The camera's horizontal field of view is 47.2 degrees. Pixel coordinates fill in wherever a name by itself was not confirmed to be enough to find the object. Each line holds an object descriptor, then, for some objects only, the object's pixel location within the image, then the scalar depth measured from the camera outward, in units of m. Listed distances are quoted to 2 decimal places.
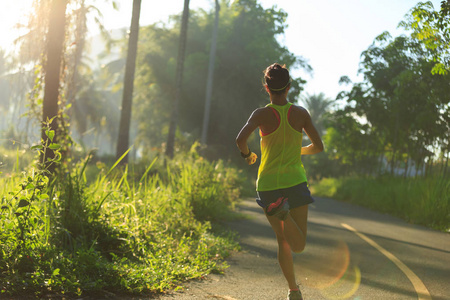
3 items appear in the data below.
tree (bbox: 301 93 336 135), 68.81
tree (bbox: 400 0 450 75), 11.16
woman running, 4.66
